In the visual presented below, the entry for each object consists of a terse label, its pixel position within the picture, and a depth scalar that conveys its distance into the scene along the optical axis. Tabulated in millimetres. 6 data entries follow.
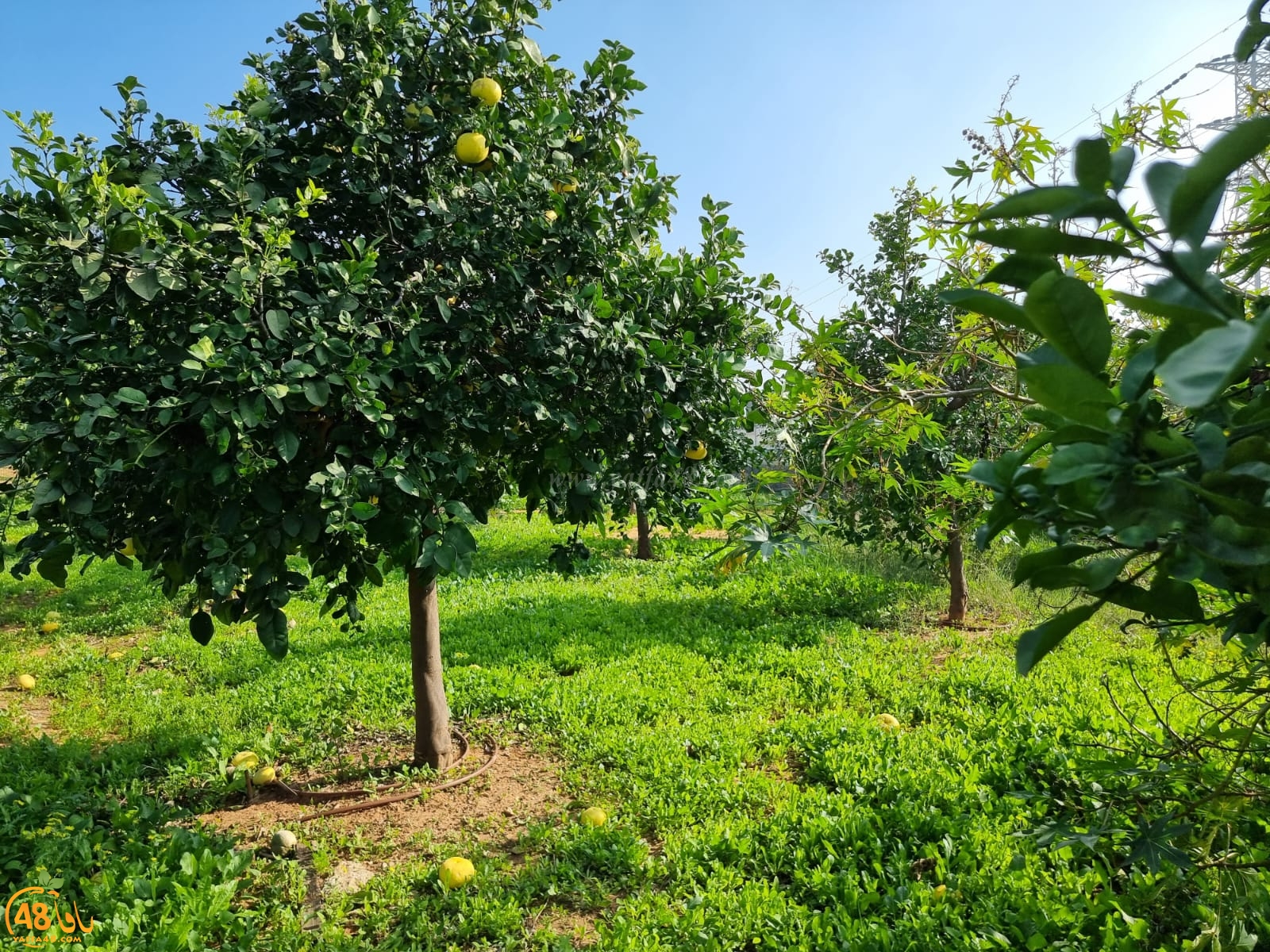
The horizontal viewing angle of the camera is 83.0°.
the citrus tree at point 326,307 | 1825
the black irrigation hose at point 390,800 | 3123
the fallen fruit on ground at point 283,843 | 2807
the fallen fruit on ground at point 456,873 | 2545
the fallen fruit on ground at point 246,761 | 3371
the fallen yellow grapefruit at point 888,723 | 3656
